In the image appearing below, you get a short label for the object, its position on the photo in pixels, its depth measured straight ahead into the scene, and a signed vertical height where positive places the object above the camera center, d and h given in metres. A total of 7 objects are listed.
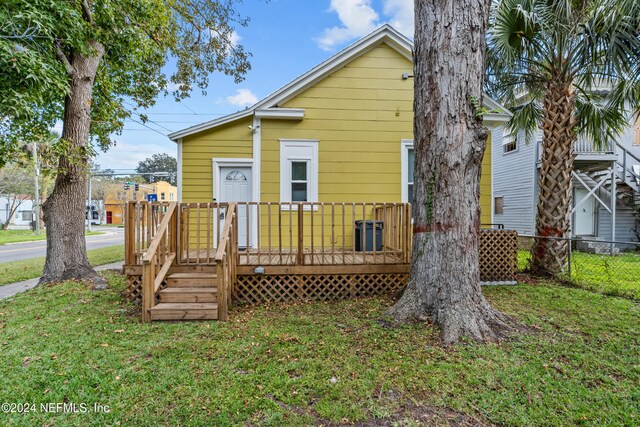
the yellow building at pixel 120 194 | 43.61 +2.63
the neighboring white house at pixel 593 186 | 10.98 +1.06
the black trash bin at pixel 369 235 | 6.27 -0.46
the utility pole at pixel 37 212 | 21.01 -0.01
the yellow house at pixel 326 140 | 6.95 +1.68
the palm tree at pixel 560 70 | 5.42 +3.01
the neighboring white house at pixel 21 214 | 34.87 -0.26
